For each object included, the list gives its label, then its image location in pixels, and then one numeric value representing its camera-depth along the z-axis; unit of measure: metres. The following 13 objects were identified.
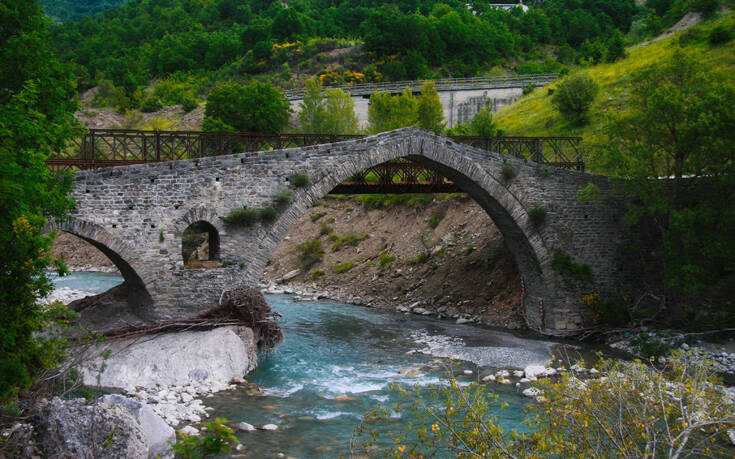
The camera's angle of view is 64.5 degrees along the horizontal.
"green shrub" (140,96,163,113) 53.72
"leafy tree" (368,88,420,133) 33.53
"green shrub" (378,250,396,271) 26.08
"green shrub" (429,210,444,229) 26.81
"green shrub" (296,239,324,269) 30.38
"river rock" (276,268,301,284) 29.56
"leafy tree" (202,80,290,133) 35.88
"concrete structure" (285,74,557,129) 42.44
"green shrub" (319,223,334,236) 32.28
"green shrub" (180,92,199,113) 52.12
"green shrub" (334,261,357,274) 27.75
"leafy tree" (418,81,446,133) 34.97
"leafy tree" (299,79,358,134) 37.31
